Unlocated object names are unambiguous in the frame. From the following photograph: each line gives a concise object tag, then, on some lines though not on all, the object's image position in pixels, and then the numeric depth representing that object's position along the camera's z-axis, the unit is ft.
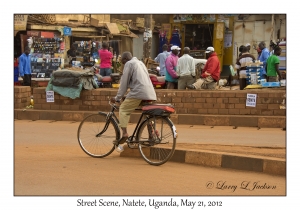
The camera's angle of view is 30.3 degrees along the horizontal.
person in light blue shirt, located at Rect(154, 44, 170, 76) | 61.23
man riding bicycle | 27.14
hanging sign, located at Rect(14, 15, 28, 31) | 69.56
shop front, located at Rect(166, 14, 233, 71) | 83.15
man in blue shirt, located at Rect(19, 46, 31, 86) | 63.05
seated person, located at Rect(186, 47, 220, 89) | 46.50
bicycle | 26.45
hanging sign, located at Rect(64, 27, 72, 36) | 72.30
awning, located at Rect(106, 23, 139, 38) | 77.41
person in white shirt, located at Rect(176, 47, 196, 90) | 49.03
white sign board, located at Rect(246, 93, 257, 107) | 42.60
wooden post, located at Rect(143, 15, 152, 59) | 63.19
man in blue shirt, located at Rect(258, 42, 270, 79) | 52.79
